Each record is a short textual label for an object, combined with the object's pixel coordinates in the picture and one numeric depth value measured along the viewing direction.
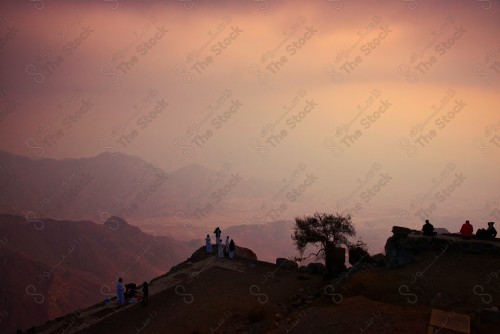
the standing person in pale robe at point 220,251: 32.75
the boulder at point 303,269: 29.66
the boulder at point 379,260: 24.82
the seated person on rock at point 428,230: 25.60
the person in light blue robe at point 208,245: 33.88
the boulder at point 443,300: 17.73
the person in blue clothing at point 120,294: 24.78
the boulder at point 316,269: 28.84
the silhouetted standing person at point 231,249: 32.52
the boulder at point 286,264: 30.33
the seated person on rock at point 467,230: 24.86
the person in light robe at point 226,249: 33.56
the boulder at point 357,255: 29.14
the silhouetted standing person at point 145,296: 24.53
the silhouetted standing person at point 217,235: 32.91
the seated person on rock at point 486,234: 24.73
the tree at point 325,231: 34.25
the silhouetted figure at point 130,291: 25.89
